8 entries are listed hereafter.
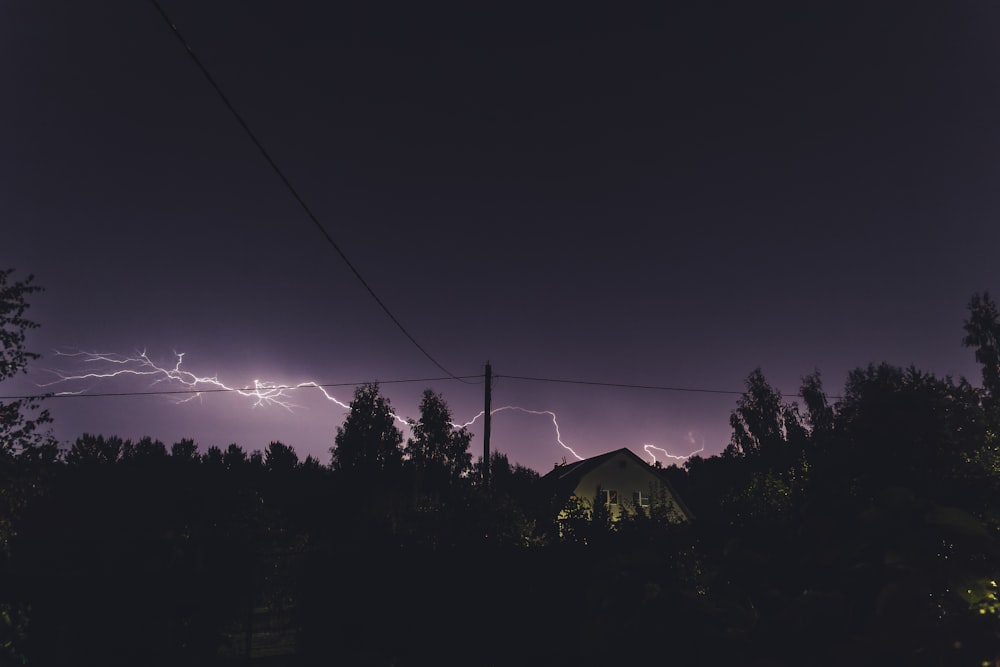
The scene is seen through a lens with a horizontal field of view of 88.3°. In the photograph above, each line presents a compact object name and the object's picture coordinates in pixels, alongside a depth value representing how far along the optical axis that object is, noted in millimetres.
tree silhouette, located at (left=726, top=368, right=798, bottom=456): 37031
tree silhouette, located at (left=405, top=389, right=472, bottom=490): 34750
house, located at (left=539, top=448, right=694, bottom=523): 28844
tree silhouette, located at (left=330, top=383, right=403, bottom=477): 36094
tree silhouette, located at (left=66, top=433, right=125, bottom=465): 52781
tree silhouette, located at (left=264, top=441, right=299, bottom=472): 56369
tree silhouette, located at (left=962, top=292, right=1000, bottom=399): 34156
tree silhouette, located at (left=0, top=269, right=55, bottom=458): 13266
